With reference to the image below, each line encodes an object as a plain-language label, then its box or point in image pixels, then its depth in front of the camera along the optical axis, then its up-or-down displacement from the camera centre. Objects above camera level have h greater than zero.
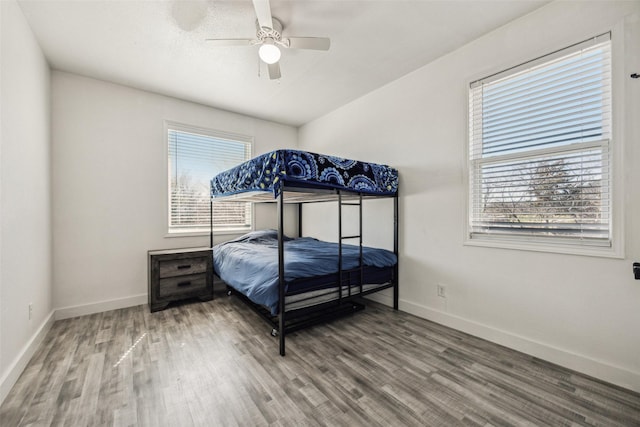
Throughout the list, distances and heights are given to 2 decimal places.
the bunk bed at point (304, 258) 2.12 -0.44
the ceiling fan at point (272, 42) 1.93 +1.27
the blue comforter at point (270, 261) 2.20 -0.46
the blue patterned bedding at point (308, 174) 2.07 +0.35
